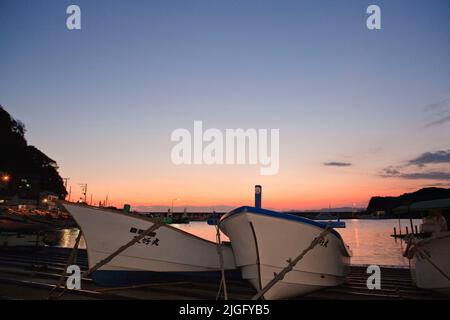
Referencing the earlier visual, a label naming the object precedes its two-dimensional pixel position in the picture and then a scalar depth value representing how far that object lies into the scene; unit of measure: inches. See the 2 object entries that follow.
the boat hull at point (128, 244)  284.4
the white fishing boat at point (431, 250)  307.3
